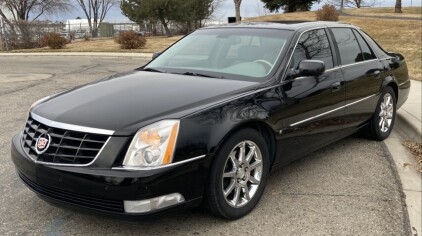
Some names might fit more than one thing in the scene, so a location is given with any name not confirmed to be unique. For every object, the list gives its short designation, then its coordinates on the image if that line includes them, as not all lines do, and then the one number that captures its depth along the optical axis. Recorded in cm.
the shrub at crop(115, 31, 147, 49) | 2394
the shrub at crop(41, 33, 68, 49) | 2598
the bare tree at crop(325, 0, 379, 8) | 6494
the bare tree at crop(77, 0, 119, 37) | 5435
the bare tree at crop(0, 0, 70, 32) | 4519
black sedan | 299
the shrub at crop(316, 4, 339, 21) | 2938
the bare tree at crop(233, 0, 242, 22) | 3412
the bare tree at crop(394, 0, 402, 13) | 3993
